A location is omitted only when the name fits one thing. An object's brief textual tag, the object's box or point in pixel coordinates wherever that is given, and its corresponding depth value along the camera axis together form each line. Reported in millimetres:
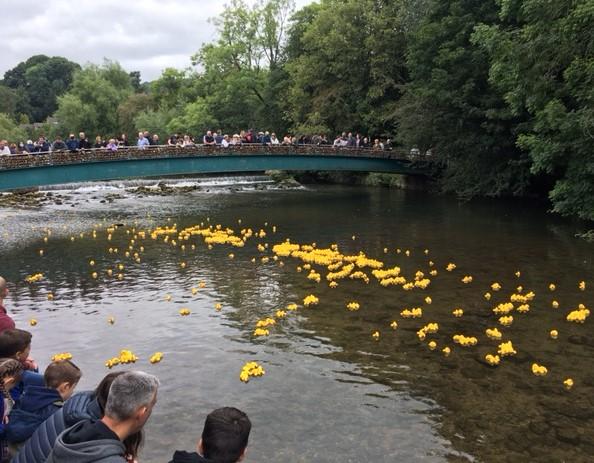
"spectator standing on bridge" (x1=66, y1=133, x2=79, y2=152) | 29000
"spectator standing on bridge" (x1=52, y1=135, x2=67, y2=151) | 28833
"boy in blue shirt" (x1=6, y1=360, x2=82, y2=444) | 5246
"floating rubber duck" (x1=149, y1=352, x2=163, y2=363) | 10402
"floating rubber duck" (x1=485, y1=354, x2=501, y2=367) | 10211
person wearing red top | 6883
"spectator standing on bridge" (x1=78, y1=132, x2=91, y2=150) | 29828
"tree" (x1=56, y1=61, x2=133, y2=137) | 77375
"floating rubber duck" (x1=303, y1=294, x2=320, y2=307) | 13875
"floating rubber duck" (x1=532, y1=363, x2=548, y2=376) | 9688
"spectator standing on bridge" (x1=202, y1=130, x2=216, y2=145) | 36578
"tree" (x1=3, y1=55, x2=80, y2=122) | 141750
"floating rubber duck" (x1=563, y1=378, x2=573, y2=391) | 9203
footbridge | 26603
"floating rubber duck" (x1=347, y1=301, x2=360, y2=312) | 13508
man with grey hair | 3643
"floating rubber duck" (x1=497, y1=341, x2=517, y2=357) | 10617
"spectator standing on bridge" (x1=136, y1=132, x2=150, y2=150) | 32912
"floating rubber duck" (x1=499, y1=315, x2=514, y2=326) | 12352
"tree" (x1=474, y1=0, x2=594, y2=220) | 21094
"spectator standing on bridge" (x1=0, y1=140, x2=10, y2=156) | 26562
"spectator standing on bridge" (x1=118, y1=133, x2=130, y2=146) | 33719
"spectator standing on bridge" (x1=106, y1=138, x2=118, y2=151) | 30711
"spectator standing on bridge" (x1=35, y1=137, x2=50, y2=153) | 29344
